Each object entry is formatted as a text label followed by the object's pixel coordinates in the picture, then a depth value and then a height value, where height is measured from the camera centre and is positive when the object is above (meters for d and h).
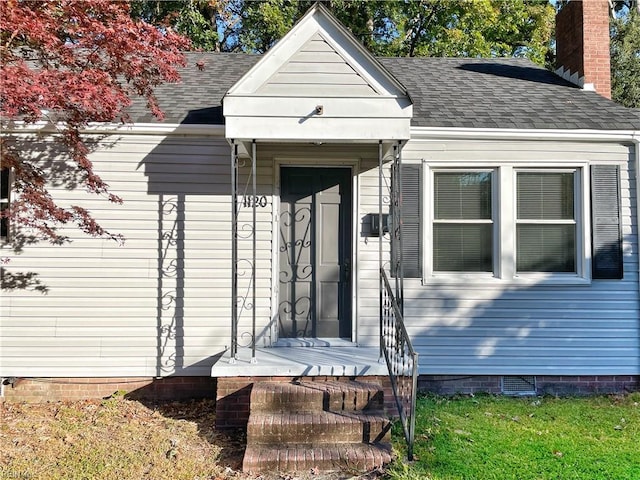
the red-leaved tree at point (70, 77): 3.85 +1.68
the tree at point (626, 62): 17.30 +7.67
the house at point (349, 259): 5.05 -0.10
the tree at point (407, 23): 13.45 +7.66
